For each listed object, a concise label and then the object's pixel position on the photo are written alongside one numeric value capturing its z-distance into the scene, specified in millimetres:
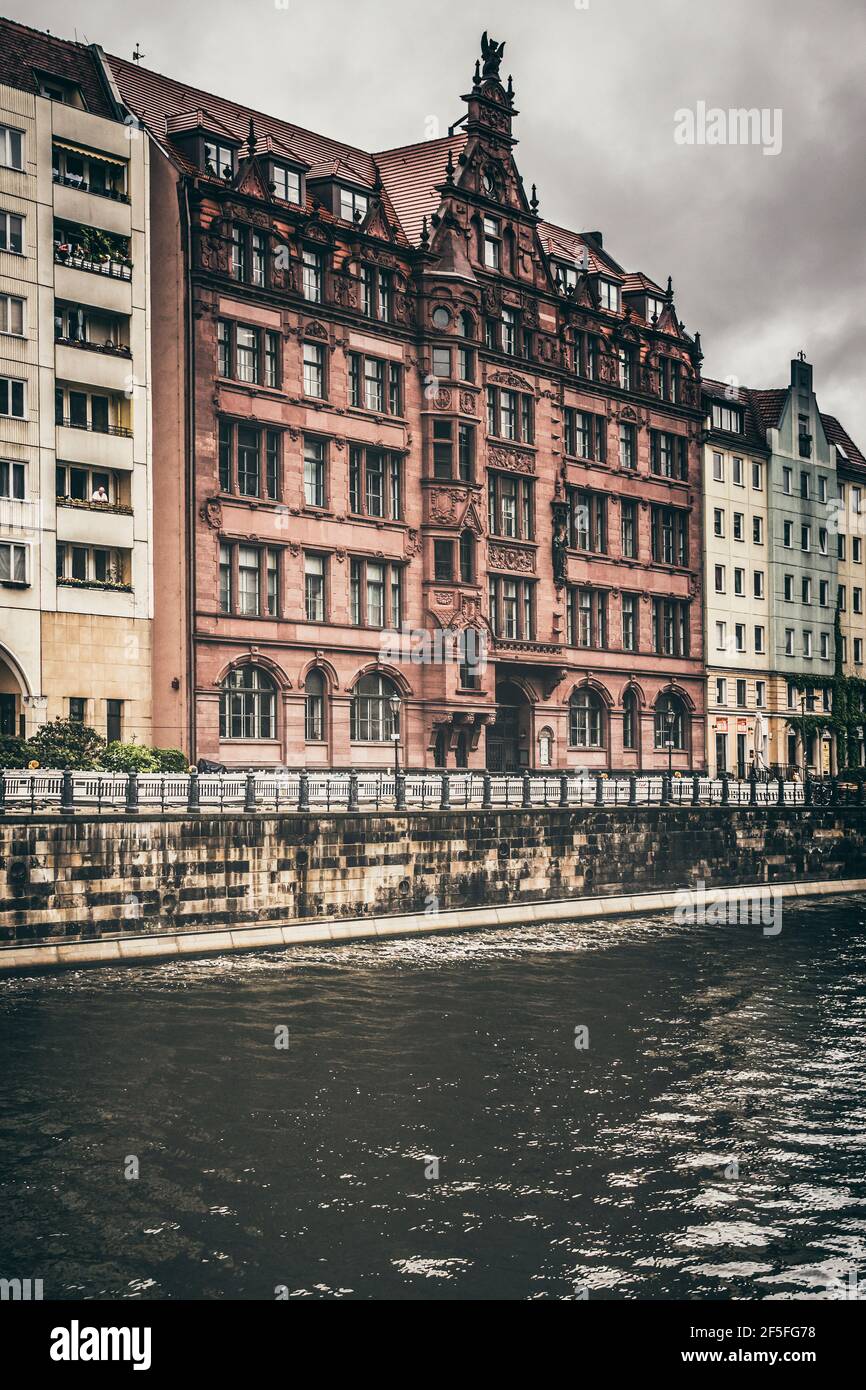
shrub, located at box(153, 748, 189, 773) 50094
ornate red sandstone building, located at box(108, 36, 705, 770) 57531
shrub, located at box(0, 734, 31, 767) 44531
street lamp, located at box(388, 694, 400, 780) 64250
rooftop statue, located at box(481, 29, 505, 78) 69938
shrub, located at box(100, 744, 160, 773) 47094
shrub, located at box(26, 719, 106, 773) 45875
